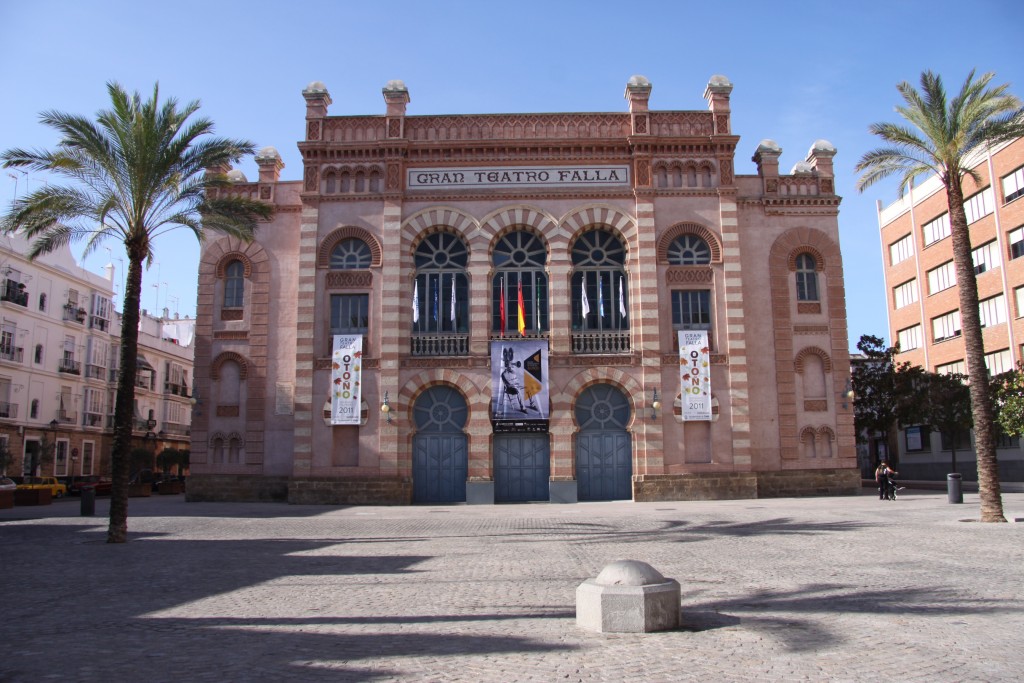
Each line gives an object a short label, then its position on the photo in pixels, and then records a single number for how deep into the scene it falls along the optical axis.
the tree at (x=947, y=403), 39.50
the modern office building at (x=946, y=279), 40.88
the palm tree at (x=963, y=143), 20.27
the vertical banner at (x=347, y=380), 30.27
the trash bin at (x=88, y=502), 25.42
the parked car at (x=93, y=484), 41.50
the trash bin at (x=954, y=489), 24.83
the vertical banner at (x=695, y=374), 29.94
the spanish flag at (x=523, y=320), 30.73
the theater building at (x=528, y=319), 30.22
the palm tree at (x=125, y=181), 19.22
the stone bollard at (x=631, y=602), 8.28
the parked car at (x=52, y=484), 39.21
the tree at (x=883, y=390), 40.19
